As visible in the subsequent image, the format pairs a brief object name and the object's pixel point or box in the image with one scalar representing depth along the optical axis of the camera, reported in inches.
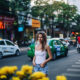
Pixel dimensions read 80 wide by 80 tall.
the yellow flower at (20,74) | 94.8
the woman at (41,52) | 192.7
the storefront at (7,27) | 1264.8
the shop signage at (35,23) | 1647.6
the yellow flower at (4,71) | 95.6
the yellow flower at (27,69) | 98.5
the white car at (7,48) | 651.5
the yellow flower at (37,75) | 92.5
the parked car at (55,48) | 572.7
